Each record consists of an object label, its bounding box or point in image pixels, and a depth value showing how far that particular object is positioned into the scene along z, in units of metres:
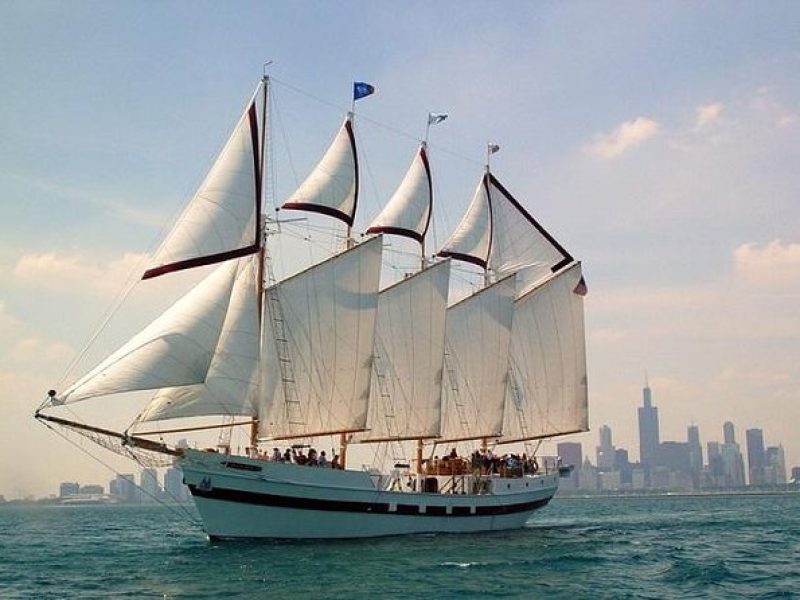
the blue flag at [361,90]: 61.15
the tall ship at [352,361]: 46.19
